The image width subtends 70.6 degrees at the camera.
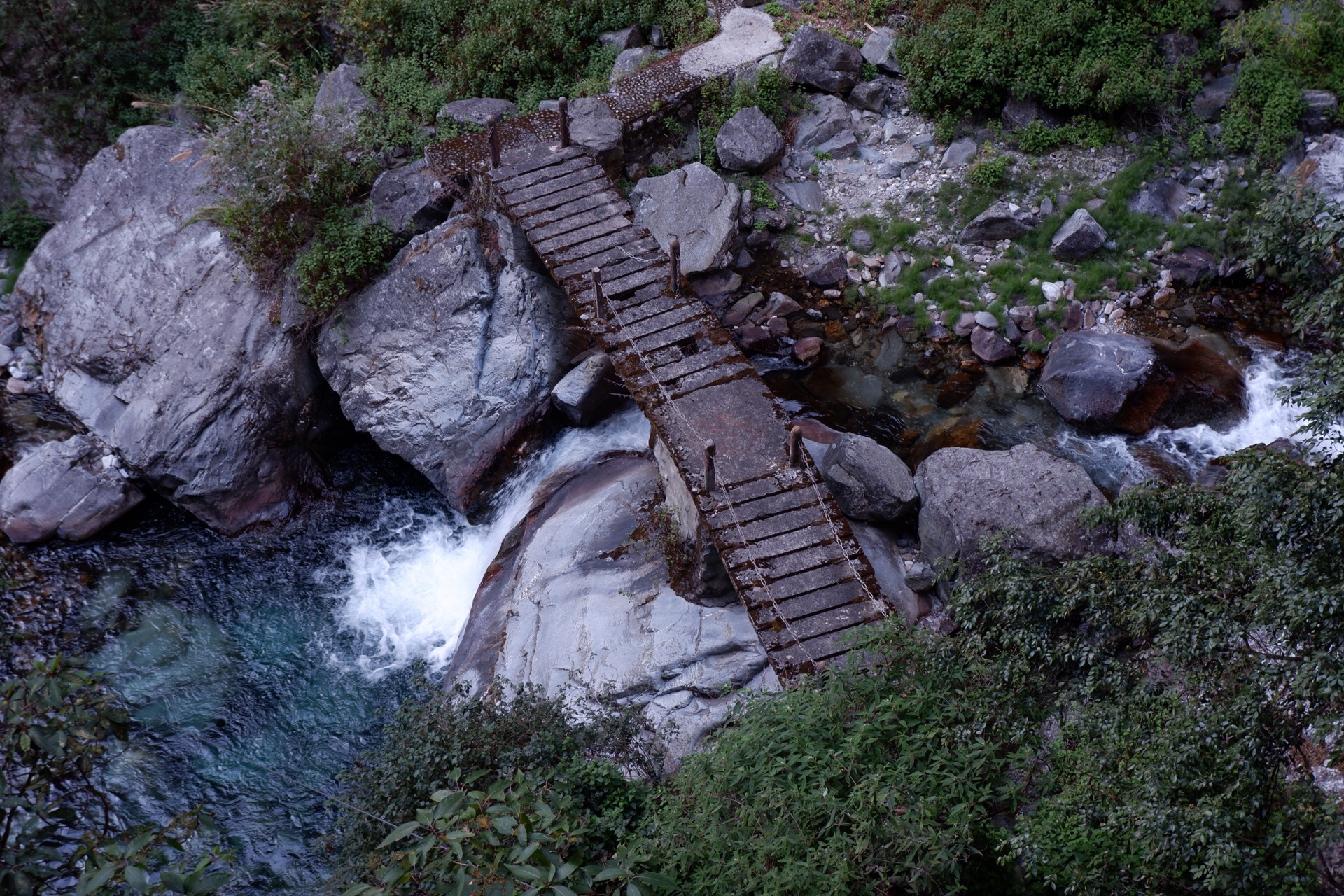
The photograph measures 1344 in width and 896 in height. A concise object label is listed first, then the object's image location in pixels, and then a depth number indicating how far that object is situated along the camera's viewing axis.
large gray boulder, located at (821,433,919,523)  10.39
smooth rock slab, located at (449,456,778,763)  9.54
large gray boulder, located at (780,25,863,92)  15.05
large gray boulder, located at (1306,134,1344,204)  12.59
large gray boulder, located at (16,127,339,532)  13.39
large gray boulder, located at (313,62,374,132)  14.50
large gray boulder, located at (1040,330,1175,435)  11.79
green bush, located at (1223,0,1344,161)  13.16
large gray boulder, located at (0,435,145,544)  13.23
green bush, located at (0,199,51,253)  17.09
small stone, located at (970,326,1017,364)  12.95
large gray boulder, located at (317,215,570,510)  12.86
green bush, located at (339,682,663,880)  7.69
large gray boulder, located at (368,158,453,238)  13.67
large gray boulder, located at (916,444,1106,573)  9.48
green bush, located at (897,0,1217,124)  13.66
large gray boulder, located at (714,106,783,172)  14.69
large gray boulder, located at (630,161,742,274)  13.95
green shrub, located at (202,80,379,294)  13.33
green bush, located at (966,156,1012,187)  13.99
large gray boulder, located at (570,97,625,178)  14.20
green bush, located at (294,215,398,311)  13.30
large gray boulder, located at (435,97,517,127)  14.80
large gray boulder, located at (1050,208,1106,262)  13.32
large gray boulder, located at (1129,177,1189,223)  13.55
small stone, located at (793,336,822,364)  13.44
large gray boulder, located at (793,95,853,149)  15.15
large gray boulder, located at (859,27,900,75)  15.16
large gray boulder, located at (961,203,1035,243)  13.70
